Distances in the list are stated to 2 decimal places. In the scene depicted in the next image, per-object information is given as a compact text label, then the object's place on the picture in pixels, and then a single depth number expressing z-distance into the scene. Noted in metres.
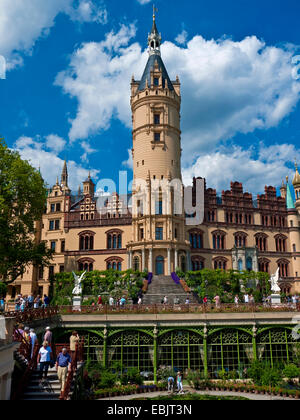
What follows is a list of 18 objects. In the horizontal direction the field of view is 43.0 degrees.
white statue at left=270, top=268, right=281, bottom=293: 30.27
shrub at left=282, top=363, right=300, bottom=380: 23.72
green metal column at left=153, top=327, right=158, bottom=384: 25.68
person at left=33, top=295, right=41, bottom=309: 26.75
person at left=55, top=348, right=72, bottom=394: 14.14
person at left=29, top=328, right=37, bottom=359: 16.36
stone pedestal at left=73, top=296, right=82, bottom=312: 29.36
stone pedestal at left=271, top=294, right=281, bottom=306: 29.60
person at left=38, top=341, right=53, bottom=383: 15.00
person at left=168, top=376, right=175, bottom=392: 23.09
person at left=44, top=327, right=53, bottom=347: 16.37
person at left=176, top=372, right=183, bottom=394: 22.38
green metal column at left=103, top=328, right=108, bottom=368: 26.14
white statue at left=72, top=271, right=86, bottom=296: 30.16
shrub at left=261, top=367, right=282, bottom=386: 22.69
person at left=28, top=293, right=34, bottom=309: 26.84
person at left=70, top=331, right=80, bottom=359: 17.70
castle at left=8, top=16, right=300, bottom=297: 51.19
